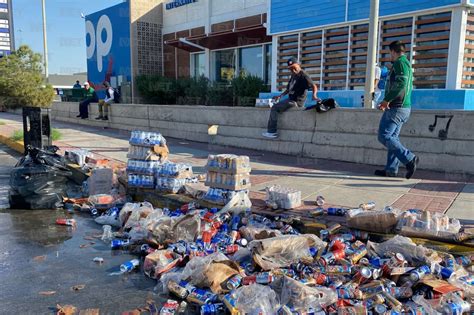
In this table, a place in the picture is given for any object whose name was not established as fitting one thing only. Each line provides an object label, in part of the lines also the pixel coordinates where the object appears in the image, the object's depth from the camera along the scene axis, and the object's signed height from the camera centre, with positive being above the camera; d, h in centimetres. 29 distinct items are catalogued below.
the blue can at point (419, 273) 329 -137
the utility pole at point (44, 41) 2297 +371
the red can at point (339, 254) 374 -138
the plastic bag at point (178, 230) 452 -143
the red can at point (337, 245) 388 -135
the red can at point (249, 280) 343 -150
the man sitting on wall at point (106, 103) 1691 +8
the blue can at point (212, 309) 311 -160
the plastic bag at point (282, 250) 371 -138
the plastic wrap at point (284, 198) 500 -116
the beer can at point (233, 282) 337 -151
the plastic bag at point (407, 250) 355 -132
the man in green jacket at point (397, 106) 610 +5
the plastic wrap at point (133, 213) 515 -144
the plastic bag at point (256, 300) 304 -152
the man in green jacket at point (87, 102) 1877 +12
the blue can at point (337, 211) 471 -123
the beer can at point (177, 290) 340 -159
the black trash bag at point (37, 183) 604 -122
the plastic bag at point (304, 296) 305 -148
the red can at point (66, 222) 542 -161
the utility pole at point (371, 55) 762 +107
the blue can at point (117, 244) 460 -162
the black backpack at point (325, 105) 834 +6
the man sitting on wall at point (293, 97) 878 +24
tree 1700 +98
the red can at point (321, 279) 340 -147
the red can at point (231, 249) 413 -149
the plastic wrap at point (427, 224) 395 -117
